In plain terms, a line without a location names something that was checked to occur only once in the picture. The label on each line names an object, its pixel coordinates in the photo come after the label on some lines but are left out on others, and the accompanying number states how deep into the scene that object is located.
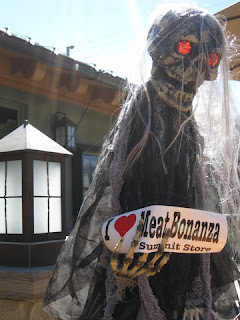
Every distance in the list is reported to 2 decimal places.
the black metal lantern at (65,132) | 4.74
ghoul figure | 1.50
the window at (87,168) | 5.23
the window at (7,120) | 4.42
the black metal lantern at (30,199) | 2.33
